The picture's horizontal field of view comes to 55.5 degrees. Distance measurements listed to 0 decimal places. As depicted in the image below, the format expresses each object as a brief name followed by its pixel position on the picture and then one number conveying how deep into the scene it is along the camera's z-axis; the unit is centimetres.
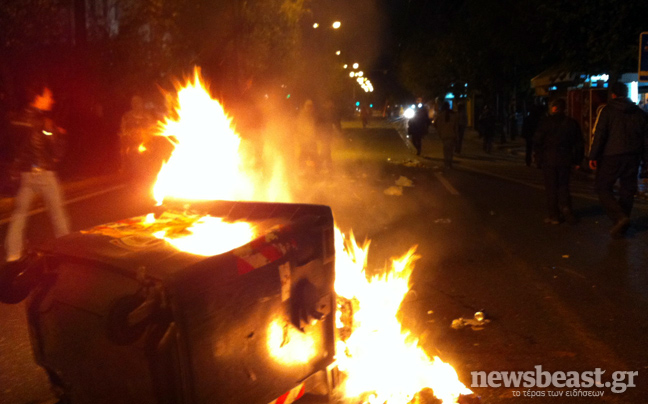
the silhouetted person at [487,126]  2367
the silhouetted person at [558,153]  885
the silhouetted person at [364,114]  4703
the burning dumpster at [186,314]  269
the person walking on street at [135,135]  927
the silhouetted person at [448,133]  1764
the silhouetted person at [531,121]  1577
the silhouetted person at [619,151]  786
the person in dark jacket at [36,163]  685
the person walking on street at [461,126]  2208
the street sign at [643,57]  1022
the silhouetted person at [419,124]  2161
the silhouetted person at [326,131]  1508
